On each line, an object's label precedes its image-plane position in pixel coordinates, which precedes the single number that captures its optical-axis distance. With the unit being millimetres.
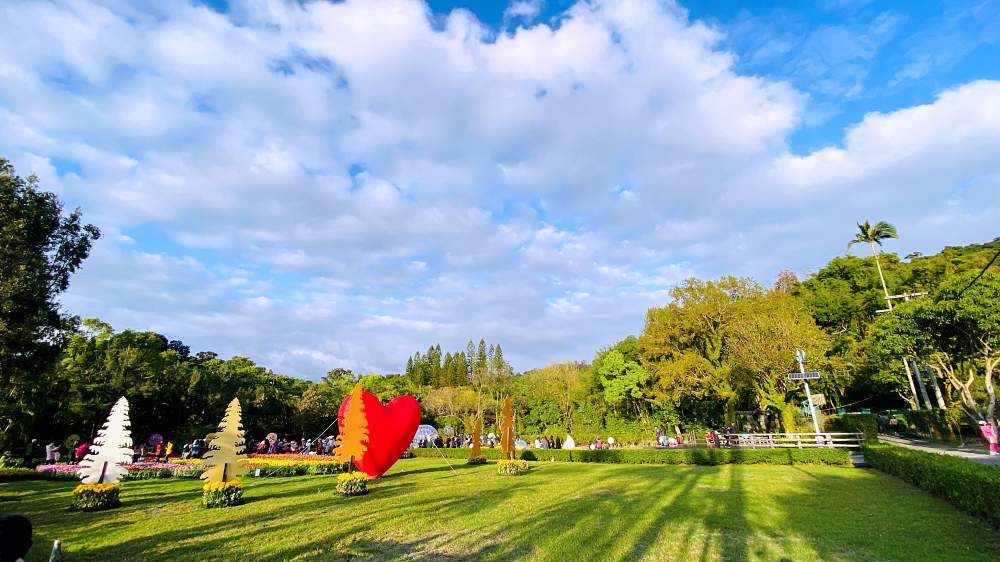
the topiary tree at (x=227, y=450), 12156
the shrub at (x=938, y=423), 24641
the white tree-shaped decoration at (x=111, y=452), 11852
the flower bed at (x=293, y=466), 20734
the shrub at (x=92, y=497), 11461
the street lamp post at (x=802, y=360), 21597
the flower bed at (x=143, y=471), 17766
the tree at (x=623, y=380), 40125
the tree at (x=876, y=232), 38312
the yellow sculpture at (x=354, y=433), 15195
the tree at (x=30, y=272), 16406
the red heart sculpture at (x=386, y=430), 16797
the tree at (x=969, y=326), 17234
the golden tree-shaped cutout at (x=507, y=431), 20906
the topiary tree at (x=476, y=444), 27109
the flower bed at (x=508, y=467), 19016
